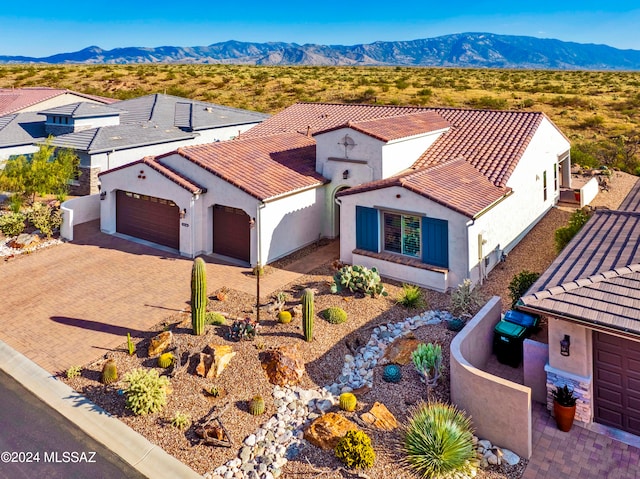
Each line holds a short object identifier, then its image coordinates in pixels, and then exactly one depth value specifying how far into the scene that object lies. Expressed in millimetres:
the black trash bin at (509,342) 13594
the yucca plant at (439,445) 10016
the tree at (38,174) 27922
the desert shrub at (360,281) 17953
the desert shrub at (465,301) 16406
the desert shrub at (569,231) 19641
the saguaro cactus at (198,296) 14524
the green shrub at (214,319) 15930
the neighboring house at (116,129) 32531
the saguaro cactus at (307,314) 14508
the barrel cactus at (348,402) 11906
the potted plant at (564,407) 11078
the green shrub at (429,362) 12441
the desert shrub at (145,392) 11875
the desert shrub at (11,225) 25175
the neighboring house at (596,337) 10430
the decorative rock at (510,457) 10455
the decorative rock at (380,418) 11336
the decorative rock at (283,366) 12992
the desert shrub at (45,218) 25391
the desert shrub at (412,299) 17266
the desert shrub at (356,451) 10133
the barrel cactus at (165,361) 13633
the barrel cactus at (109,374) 13203
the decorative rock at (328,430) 10820
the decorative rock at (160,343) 14344
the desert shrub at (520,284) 16766
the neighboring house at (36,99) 42625
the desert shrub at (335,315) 16109
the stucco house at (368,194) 19094
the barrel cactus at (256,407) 11875
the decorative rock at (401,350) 13880
